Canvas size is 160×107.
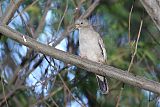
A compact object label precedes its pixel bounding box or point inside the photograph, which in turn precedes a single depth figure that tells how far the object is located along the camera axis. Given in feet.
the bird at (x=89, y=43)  21.25
